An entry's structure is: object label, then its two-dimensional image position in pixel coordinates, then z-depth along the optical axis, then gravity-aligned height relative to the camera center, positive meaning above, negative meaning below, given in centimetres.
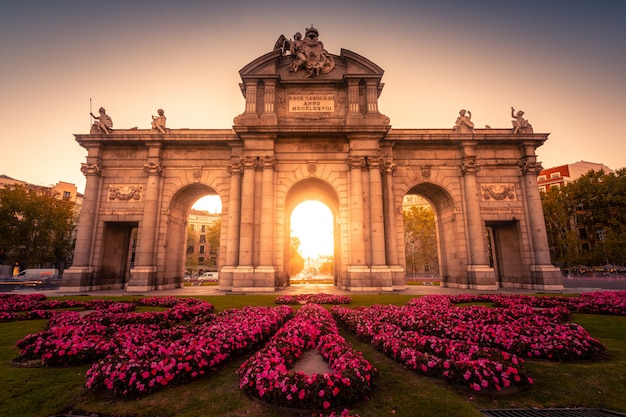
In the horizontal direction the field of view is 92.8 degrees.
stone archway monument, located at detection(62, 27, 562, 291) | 2245 +674
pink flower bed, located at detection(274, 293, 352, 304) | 1505 -189
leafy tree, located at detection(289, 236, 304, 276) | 8975 +191
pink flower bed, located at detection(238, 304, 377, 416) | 443 -186
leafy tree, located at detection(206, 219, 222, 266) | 6756 +526
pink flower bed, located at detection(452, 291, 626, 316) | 1180 -177
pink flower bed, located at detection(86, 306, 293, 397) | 499 -182
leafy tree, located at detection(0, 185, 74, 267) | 3994 +521
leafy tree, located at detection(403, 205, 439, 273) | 5719 +571
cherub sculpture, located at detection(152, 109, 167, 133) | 2425 +1143
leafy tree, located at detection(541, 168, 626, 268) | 4402 +732
